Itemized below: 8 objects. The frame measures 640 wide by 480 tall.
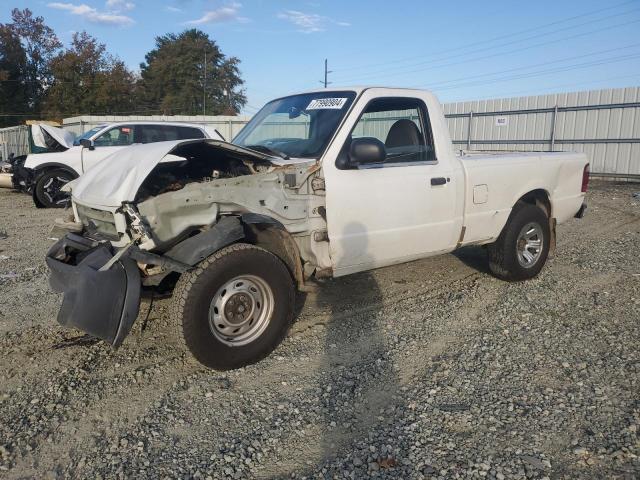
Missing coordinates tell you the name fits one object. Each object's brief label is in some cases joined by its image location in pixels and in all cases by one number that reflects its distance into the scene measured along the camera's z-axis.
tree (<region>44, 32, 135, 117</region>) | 46.72
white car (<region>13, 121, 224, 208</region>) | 11.69
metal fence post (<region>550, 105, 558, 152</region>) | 17.48
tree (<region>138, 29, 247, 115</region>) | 58.12
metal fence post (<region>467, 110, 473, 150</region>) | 19.69
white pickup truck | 3.45
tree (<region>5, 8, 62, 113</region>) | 49.53
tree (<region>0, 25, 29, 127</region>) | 48.97
